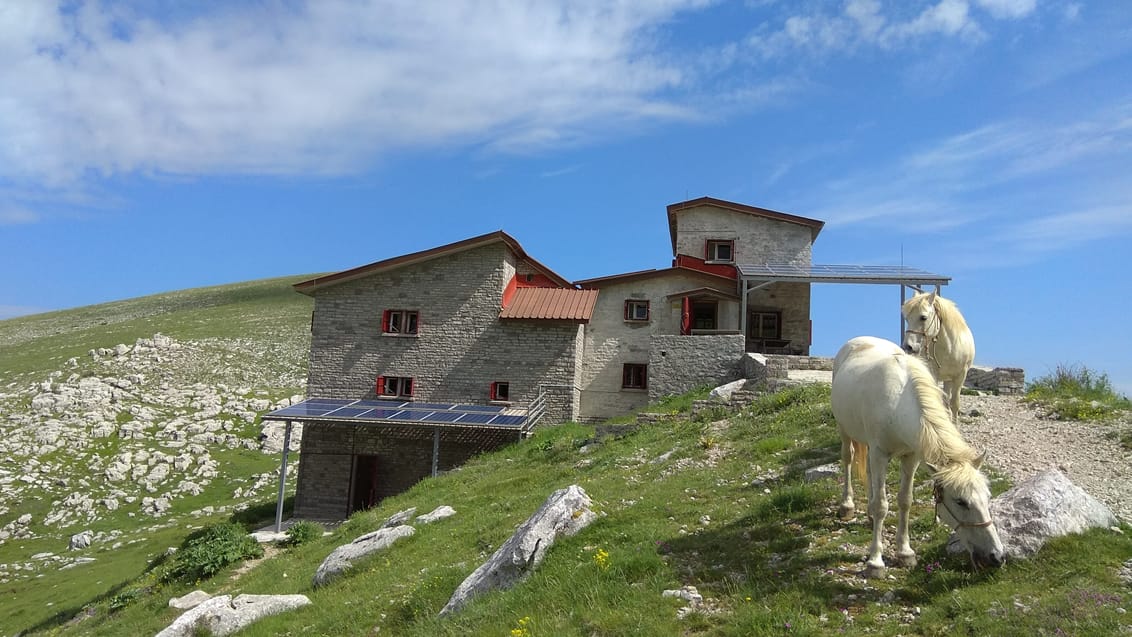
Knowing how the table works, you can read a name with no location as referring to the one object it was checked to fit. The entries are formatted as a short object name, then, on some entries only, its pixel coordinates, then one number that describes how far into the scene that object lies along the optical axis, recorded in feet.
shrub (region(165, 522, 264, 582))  57.82
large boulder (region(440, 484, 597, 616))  28.14
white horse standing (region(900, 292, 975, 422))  33.01
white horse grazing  21.61
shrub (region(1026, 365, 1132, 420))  45.37
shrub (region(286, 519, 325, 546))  65.10
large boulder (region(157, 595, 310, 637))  37.19
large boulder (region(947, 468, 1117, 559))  23.13
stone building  97.45
